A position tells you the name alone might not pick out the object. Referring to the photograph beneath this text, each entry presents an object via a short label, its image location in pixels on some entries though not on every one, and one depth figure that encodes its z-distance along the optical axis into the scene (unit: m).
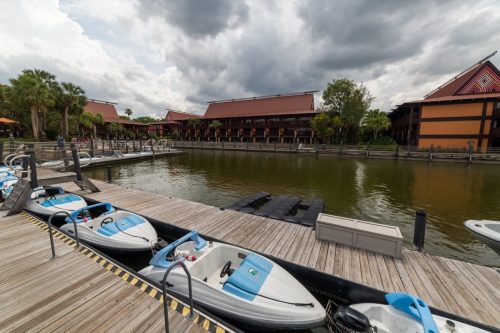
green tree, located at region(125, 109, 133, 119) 83.75
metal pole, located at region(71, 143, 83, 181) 9.17
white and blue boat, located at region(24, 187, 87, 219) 7.84
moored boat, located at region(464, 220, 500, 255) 6.57
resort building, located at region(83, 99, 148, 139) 59.19
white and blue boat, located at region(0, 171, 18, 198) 9.76
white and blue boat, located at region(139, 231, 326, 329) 3.70
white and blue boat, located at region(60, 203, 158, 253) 5.96
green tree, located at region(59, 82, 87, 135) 36.44
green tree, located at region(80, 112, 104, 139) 45.09
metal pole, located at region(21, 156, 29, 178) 8.20
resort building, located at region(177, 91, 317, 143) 52.63
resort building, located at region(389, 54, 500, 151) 33.72
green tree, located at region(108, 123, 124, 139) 56.12
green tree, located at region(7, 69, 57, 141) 30.16
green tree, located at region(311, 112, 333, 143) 43.12
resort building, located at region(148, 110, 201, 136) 73.06
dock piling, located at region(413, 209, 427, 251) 5.72
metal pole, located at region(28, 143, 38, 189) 7.39
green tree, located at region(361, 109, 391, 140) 44.44
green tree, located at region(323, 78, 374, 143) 43.25
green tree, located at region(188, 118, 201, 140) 63.73
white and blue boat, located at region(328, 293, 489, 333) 3.24
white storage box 5.36
